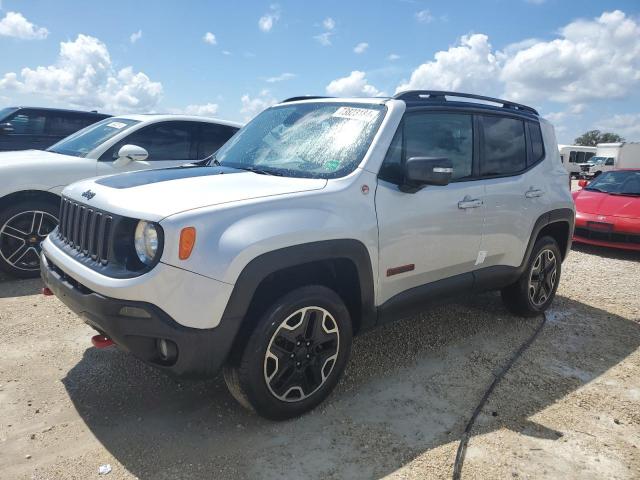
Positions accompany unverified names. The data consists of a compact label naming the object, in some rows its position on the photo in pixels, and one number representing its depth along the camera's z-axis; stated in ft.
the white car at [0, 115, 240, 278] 16.99
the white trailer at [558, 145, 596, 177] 111.65
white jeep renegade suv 8.12
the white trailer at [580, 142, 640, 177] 99.09
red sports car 25.86
